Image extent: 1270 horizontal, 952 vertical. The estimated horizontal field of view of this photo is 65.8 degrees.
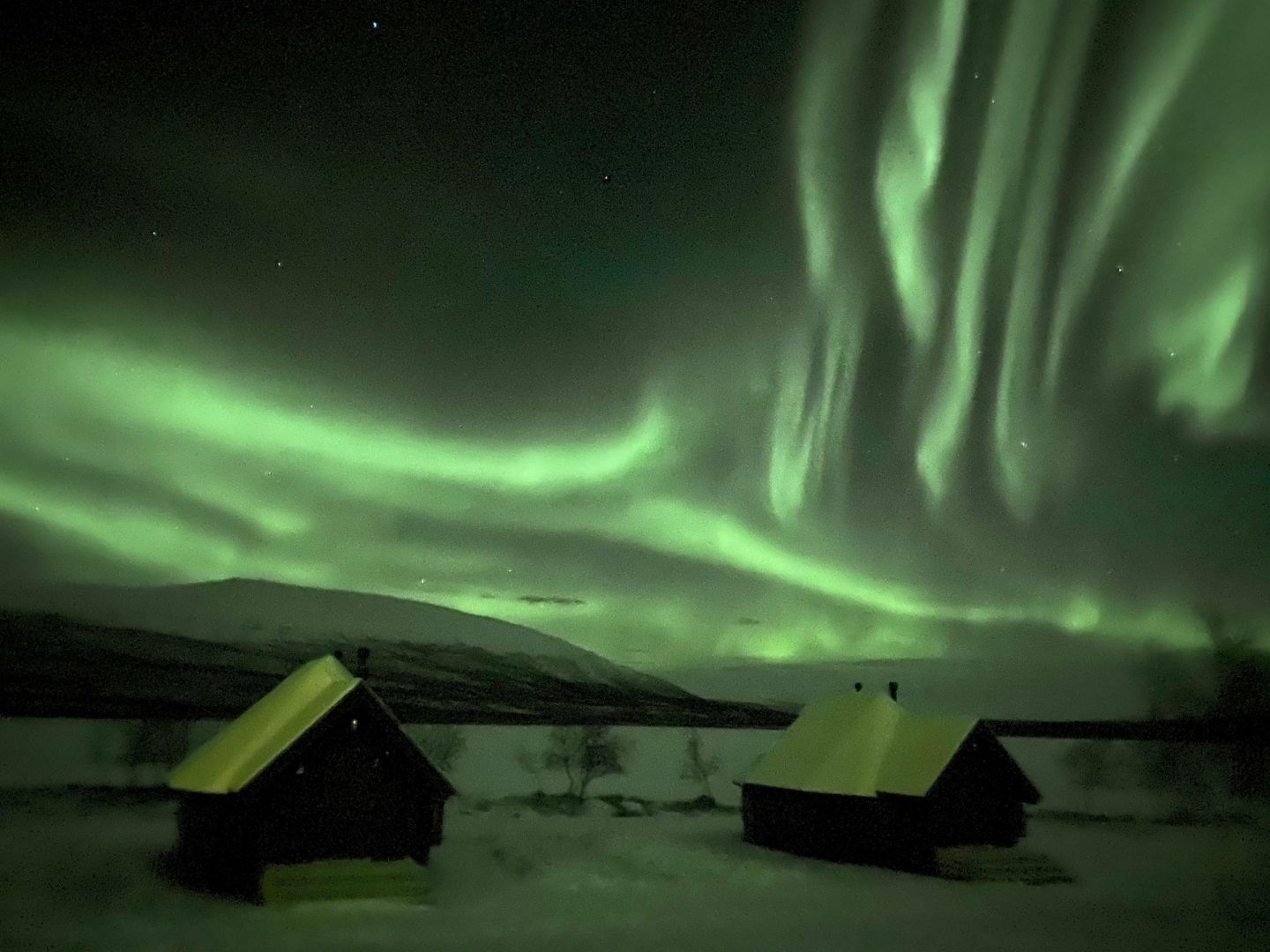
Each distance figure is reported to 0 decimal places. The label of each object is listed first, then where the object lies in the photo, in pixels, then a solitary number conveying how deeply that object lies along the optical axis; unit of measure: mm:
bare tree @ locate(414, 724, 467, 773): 39000
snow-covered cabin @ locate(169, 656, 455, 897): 19203
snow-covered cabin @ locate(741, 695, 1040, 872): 24875
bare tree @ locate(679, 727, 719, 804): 42594
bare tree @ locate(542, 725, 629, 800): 40875
